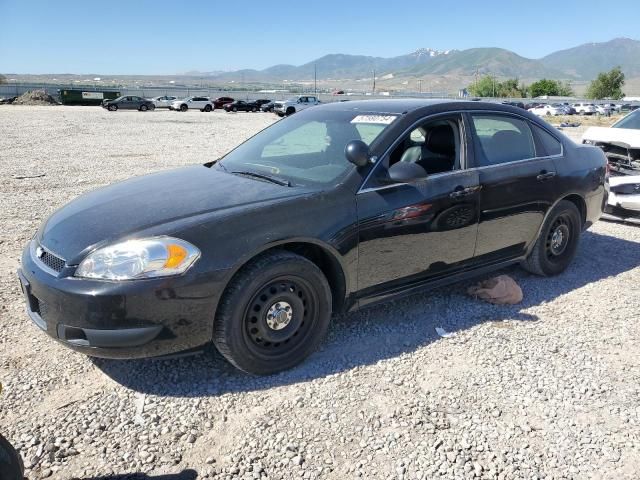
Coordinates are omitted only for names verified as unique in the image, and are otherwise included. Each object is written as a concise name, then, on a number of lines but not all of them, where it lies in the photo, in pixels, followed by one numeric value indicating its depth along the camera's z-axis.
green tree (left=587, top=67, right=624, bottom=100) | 103.25
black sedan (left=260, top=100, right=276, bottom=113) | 45.97
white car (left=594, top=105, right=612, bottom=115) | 53.96
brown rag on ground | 4.47
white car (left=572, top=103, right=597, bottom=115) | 57.94
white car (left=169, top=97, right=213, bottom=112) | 47.03
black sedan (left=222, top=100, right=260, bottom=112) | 45.82
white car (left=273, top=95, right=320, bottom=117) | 39.69
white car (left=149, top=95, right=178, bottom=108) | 49.86
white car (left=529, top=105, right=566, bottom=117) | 55.88
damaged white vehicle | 6.96
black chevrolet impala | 2.82
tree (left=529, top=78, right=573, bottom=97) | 115.44
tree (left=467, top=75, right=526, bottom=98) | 108.62
